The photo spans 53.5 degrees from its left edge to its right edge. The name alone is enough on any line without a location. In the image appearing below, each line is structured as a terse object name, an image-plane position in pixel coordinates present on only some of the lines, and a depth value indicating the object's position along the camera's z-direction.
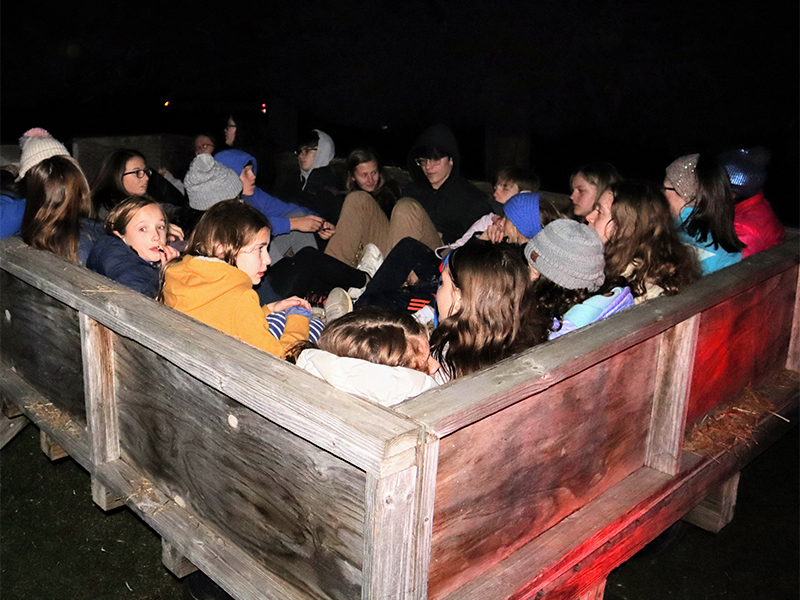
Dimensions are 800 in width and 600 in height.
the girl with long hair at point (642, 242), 3.26
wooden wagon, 1.87
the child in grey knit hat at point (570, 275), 2.99
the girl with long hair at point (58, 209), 3.50
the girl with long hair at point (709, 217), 3.85
